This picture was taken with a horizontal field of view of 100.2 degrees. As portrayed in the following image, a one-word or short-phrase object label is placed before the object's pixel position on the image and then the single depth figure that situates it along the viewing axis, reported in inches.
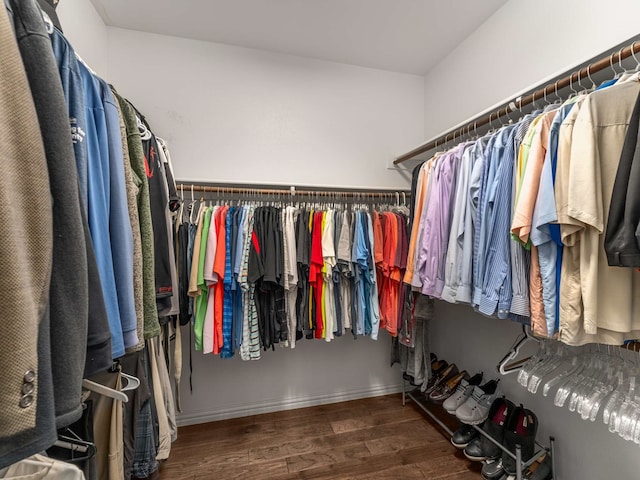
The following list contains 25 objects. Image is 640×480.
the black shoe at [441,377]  74.8
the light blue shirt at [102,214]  24.2
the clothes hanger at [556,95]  41.1
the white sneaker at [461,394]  65.8
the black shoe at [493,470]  54.0
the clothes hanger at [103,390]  25.8
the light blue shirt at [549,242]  34.6
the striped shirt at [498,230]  41.1
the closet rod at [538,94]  34.0
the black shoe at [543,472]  51.8
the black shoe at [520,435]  52.1
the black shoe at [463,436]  62.2
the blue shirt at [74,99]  22.7
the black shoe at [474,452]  58.1
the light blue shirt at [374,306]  68.9
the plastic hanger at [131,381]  36.9
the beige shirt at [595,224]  31.1
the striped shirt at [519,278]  39.0
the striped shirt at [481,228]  44.5
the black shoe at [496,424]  56.4
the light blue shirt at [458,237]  48.9
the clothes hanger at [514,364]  48.1
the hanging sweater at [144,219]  32.8
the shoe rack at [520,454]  49.8
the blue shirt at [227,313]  62.3
